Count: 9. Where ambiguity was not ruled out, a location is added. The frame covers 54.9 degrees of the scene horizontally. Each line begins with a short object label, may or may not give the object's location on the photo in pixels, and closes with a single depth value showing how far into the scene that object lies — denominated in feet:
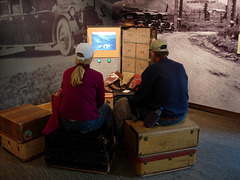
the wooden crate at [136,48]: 11.43
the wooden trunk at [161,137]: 7.43
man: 7.45
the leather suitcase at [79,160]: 7.63
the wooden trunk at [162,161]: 7.57
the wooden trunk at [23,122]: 8.20
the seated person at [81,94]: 7.32
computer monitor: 11.85
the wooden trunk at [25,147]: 8.34
